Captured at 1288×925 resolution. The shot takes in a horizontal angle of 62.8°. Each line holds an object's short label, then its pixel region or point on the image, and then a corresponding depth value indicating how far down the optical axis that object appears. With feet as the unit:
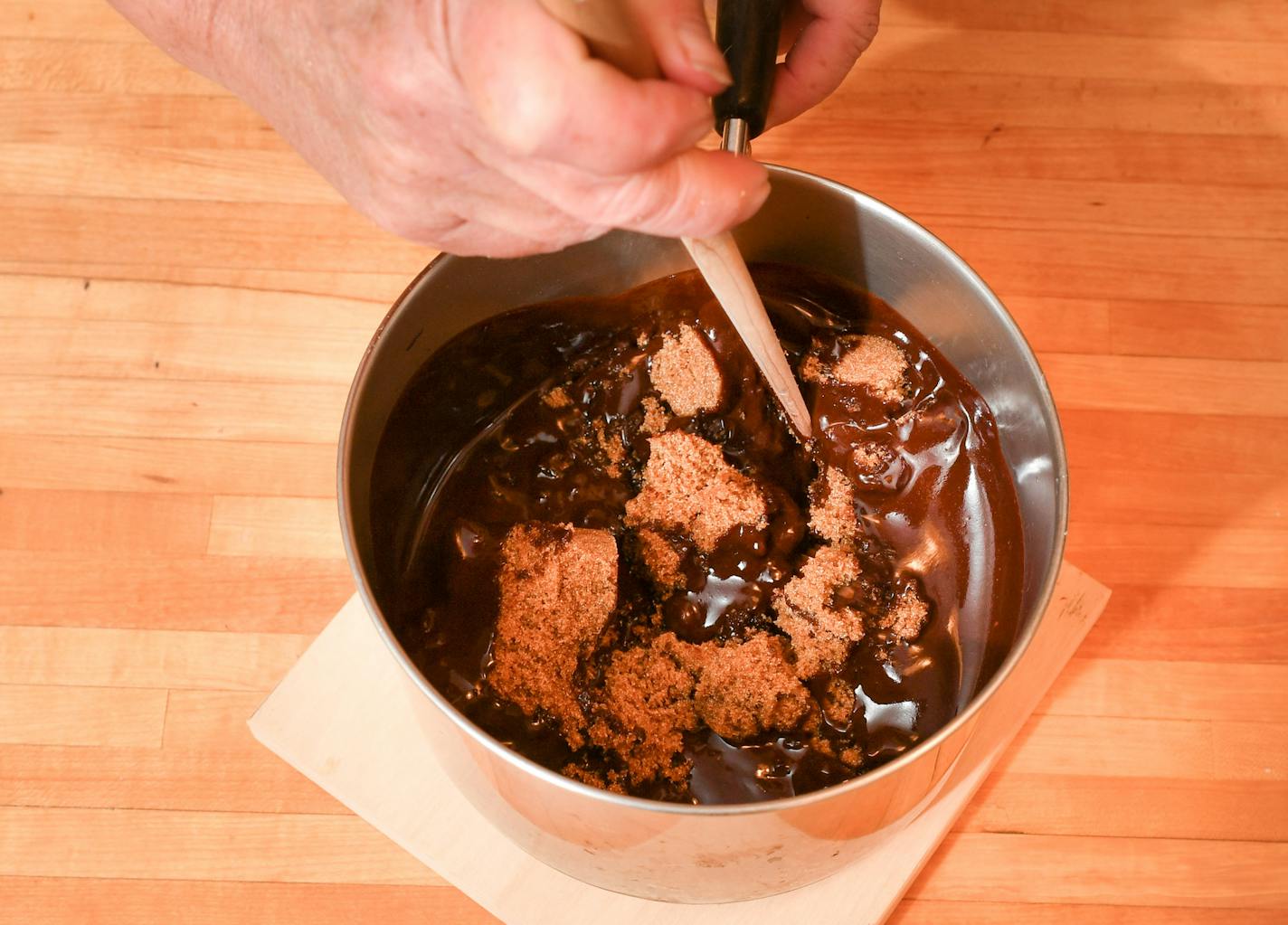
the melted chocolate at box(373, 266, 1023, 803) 1.94
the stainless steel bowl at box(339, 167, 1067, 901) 1.54
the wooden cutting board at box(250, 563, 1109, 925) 2.08
